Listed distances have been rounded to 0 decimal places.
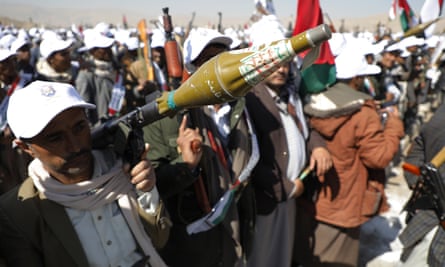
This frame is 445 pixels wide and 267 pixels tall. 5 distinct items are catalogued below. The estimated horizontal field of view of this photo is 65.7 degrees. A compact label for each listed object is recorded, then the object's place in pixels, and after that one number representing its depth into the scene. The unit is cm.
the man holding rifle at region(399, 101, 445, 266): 215
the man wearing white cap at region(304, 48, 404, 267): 284
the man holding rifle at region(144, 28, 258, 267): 197
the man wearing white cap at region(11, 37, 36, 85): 425
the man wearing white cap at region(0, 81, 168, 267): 145
